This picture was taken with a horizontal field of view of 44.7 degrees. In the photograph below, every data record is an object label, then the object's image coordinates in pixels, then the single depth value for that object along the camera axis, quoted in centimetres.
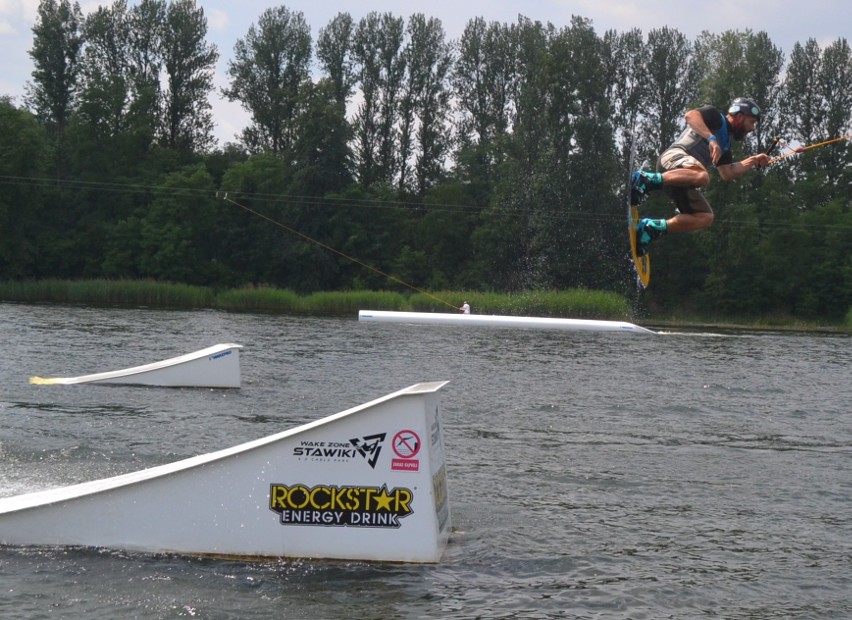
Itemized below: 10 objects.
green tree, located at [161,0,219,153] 9881
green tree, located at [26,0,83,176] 9231
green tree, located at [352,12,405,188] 9944
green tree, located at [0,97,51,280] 7525
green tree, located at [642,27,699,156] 9000
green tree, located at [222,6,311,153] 10106
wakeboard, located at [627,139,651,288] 1280
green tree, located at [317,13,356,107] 10162
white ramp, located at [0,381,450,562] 1023
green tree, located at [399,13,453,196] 9969
